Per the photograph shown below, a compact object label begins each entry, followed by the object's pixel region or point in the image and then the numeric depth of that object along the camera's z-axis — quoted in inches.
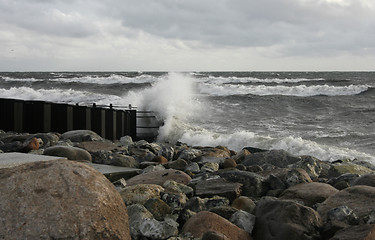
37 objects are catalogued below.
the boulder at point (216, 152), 314.2
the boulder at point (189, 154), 291.5
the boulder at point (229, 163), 251.9
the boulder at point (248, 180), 176.4
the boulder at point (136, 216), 121.1
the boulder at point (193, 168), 225.8
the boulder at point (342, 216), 129.9
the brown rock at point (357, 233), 109.7
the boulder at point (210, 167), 230.8
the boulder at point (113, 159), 236.1
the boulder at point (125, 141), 355.3
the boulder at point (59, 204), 95.3
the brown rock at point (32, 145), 264.4
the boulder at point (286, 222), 119.1
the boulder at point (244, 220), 129.0
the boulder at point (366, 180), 180.9
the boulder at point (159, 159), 266.1
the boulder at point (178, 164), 236.6
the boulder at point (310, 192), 157.2
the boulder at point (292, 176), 182.8
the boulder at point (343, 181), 188.1
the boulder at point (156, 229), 120.1
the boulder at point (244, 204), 149.5
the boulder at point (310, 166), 237.3
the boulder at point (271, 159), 284.5
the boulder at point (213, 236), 112.4
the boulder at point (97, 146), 284.9
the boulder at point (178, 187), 166.4
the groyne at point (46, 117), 395.5
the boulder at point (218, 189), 162.9
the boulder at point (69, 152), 232.5
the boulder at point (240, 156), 297.8
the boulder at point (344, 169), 259.9
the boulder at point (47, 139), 294.0
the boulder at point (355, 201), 137.4
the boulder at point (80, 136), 331.0
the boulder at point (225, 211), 137.8
